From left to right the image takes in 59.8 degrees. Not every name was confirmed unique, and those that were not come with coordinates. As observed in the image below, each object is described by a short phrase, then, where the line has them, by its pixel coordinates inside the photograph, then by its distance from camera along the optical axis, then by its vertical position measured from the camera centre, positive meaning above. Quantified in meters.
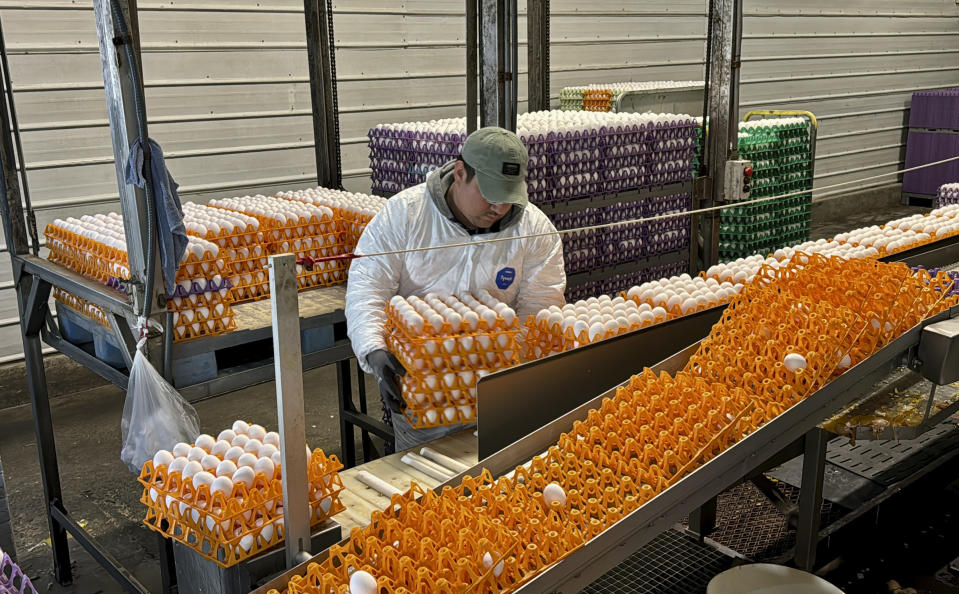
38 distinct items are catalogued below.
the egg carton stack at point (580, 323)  3.11 -0.88
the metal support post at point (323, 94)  5.59 +0.00
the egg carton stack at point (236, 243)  4.12 -0.73
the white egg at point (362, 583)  1.80 -1.03
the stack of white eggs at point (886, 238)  4.01 -0.77
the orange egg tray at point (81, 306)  4.05 -1.02
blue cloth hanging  3.40 -0.46
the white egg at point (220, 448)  2.31 -0.95
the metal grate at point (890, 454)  4.41 -2.00
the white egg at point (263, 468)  2.14 -0.93
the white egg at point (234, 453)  2.24 -0.93
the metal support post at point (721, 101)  5.96 -0.12
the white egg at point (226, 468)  2.16 -0.94
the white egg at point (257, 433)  2.40 -0.95
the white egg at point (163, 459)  2.26 -0.95
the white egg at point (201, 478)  2.12 -0.94
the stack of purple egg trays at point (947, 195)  7.21 -0.99
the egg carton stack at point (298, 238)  4.35 -0.76
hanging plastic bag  3.50 -1.31
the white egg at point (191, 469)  2.16 -0.94
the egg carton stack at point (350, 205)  4.62 -0.63
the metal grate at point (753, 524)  3.81 -2.04
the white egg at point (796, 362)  2.52 -0.82
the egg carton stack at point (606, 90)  9.07 -0.05
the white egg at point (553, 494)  2.12 -1.00
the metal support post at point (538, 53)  6.51 +0.28
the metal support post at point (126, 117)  3.27 -0.07
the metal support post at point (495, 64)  4.36 +0.13
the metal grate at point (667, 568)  3.29 -1.95
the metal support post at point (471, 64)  4.94 +0.16
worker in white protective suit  3.46 -0.66
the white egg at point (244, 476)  2.11 -0.93
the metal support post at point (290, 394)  1.78 -0.64
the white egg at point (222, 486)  2.08 -0.94
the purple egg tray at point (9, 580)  1.76 -1.00
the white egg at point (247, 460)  2.18 -0.93
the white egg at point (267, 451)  2.23 -0.93
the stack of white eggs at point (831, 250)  3.83 -0.78
